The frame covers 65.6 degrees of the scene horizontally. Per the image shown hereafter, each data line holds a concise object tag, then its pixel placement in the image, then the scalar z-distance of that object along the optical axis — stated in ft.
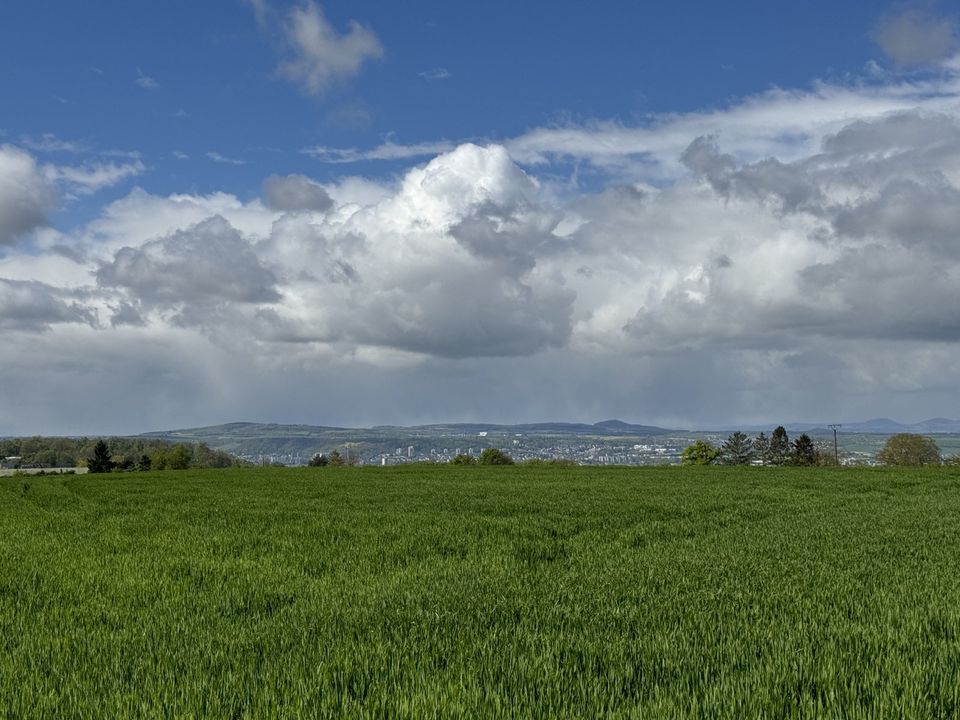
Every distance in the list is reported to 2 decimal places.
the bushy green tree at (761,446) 487.61
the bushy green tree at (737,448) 468.75
